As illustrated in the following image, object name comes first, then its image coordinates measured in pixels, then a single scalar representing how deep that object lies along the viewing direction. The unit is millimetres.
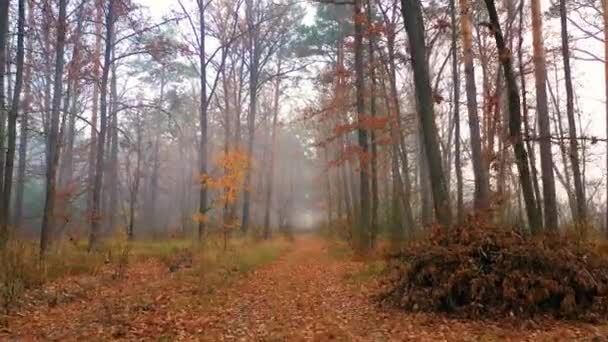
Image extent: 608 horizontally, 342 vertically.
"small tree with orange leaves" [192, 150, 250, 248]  15086
